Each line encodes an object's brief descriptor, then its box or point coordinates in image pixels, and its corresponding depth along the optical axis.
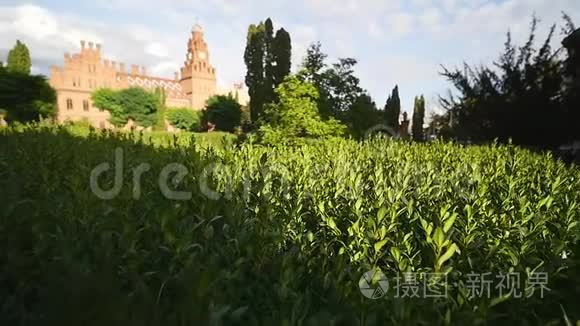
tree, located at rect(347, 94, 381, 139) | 15.80
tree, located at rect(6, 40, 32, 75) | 44.04
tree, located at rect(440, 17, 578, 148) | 11.84
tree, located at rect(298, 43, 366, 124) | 15.59
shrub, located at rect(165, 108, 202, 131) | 60.78
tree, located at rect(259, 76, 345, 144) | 13.47
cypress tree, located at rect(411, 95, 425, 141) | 44.22
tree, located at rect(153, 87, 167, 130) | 56.04
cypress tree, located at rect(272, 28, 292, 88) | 32.41
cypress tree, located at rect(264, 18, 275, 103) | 32.31
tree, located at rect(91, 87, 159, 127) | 53.59
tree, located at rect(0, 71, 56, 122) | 39.31
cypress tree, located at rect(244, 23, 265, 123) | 33.47
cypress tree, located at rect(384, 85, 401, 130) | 38.53
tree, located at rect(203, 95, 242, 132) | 53.59
